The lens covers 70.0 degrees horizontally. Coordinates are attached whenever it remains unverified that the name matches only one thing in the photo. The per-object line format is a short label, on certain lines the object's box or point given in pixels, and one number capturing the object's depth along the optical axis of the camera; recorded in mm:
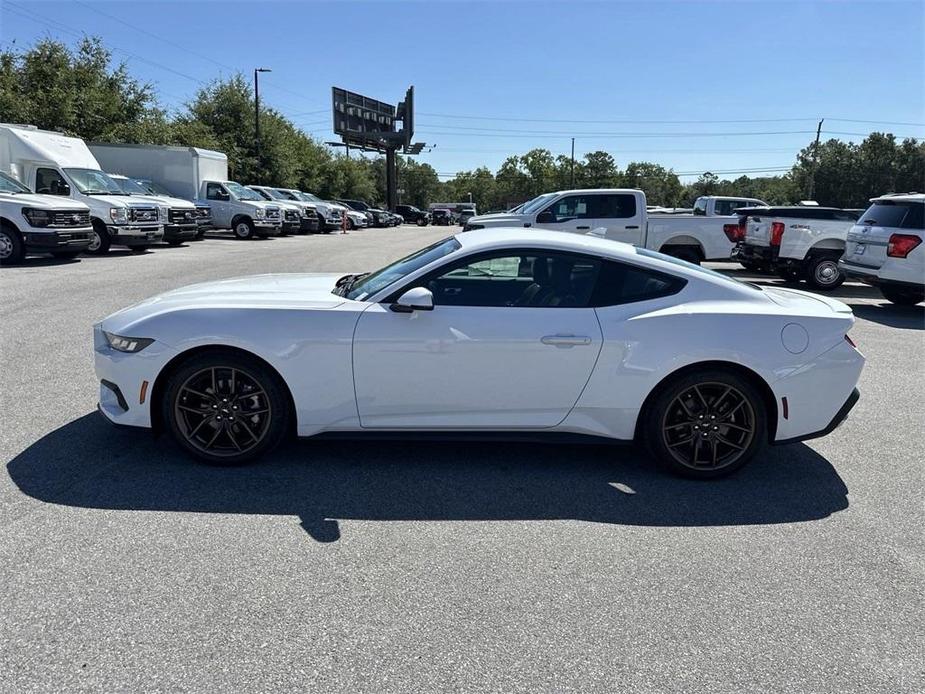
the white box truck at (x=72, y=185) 15797
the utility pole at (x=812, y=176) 59250
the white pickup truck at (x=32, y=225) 13028
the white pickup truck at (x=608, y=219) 13625
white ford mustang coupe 3836
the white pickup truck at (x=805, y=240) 13117
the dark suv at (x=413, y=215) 62938
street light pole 39438
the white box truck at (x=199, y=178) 22719
